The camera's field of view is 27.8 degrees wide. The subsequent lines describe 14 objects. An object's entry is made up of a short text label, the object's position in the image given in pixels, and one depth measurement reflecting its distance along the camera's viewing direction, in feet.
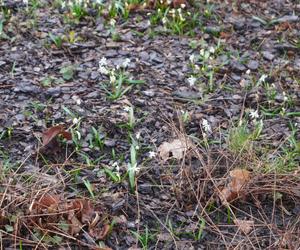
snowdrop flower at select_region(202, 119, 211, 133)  12.01
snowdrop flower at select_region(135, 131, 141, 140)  11.85
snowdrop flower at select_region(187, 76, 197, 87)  13.43
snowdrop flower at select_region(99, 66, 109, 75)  13.38
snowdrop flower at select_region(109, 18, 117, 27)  15.14
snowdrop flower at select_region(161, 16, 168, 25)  15.43
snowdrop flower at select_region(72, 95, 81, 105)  12.61
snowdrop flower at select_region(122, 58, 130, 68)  13.67
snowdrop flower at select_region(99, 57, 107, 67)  13.44
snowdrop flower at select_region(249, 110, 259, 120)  12.48
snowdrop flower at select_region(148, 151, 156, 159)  11.43
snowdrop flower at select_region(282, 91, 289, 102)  13.29
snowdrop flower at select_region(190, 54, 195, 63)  14.18
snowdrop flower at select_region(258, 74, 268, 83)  13.64
